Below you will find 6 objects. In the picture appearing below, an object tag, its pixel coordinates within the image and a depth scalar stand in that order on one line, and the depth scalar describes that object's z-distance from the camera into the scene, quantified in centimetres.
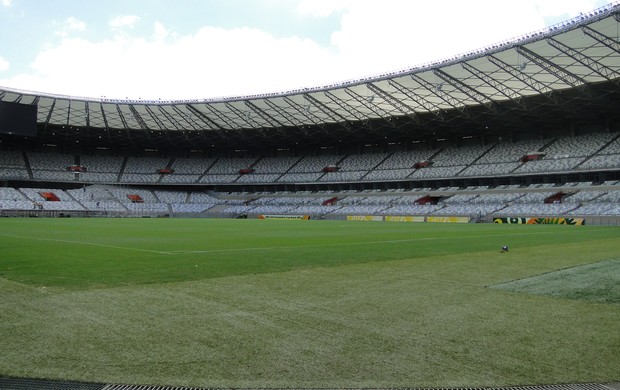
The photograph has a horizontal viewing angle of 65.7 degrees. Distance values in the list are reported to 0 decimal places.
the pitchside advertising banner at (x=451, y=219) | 6140
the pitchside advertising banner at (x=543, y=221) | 5273
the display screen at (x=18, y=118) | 6544
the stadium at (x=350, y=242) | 508
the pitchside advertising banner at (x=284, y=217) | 7917
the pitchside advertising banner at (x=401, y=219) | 6602
